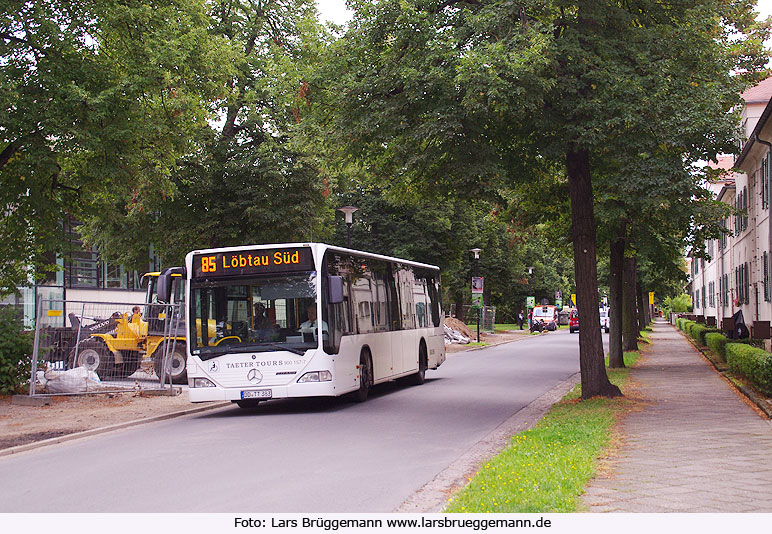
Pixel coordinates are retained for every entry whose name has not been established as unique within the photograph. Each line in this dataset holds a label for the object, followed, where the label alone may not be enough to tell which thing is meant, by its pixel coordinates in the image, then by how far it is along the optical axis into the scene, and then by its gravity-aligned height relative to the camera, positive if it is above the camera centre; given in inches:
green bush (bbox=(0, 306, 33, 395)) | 688.4 -19.0
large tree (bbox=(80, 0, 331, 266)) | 1193.4 +198.0
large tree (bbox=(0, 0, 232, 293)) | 645.9 +181.1
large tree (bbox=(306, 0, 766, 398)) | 519.8 +146.5
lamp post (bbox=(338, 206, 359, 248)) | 1120.2 +144.7
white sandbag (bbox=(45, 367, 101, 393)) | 698.8 -44.7
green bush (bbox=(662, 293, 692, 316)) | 4733.8 +32.5
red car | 2717.0 -31.1
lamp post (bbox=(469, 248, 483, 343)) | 1876.0 +144.1
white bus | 580.4 -1.0
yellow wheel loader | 737.6 -17.2
